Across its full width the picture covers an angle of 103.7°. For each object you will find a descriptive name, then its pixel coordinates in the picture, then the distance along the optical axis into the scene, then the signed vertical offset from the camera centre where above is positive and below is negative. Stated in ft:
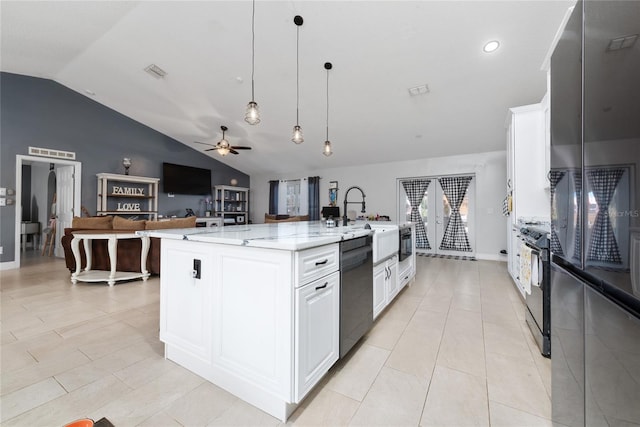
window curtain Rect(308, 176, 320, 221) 25.48 +1.80
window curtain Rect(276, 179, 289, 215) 28.07 +1.97
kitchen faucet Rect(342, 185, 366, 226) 8.65 -0.10
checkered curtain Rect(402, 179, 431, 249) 20.86 +1.10
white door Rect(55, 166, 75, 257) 18.08 +1.08
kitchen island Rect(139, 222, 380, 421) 4.08 -1.76
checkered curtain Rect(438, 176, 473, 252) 19.40 +0.00
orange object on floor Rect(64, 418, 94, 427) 1.89 -1.62
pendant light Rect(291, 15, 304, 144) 9.56 +7.26
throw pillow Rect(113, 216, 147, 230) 12.45 -0.49
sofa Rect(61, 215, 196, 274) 12.54 -1.57
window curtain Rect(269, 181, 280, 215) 28.27 +1.87
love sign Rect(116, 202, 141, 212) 20.20 +0.60
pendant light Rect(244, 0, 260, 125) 8.55 +3.51
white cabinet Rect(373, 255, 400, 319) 7.46 -2.24
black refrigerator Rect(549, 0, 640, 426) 1.88 +0.00
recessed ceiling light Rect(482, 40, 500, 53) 9.47 +6.49
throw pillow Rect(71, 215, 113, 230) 12.77 -0.45
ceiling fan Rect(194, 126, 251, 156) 16.52 +4.44
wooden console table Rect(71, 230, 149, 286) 11.49 -2.10
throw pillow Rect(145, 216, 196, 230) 11.55 -0.45
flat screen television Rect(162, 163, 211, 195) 22.81 +3.35
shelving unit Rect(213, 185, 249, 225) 26.66 +1.20
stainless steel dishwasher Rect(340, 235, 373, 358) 5.41 -1.77
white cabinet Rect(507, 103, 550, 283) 10.44 +2.07
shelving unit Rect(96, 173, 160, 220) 18.81 +1.50
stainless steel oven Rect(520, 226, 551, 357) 6.01 -1.95
